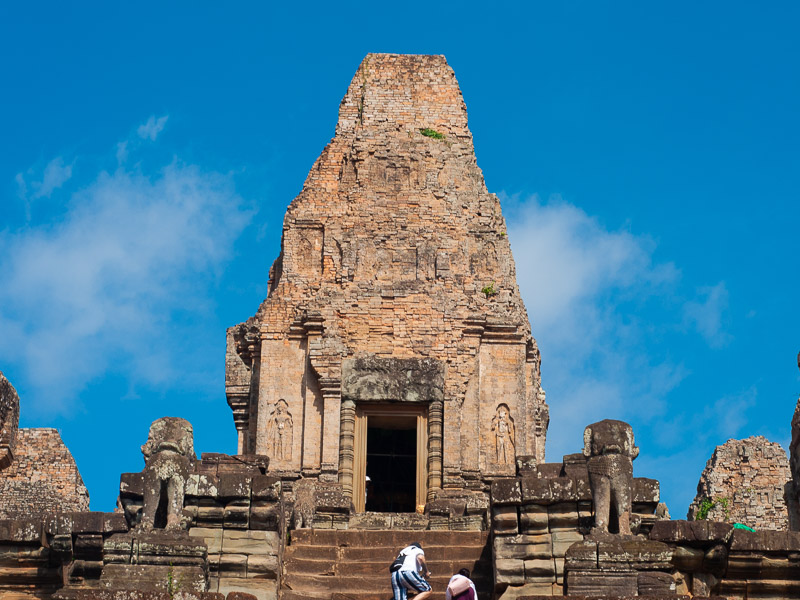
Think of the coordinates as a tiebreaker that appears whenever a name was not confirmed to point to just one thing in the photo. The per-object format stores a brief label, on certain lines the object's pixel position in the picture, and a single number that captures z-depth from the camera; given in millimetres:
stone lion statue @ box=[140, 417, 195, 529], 22469
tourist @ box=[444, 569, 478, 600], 19703
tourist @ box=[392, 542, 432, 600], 19953
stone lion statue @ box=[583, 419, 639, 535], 22156
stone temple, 22172
